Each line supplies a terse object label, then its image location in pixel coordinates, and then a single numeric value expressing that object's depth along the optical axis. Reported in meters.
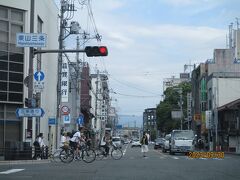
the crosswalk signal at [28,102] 25.62
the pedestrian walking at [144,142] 34.56
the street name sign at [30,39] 23.58
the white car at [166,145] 44.87
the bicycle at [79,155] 26.17
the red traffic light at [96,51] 22.52
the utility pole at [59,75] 34.03
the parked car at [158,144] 70.39
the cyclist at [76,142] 26.70
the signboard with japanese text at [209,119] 71.89
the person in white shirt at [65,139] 26.88
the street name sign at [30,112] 24.94
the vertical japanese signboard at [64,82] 42.62
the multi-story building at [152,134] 171.95
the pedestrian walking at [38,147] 28.25
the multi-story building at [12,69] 33.38
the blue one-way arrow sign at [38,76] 25.28
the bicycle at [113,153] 29.61
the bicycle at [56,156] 27.25
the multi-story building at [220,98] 63.29
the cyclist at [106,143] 30.95
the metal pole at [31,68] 25.70
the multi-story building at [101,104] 98.04
